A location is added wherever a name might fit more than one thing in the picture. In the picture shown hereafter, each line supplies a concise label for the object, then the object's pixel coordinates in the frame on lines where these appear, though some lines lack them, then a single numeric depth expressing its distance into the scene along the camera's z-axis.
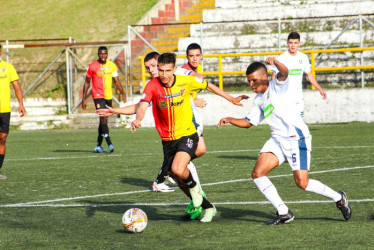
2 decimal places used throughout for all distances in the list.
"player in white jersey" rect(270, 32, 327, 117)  26.40
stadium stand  47.19
